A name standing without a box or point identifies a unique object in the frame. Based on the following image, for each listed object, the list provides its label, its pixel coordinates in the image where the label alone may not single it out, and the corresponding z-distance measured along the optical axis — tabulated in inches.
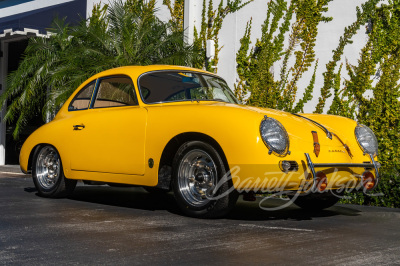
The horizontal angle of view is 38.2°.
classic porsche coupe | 213.6
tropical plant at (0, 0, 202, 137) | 462.6
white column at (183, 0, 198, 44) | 519.2
